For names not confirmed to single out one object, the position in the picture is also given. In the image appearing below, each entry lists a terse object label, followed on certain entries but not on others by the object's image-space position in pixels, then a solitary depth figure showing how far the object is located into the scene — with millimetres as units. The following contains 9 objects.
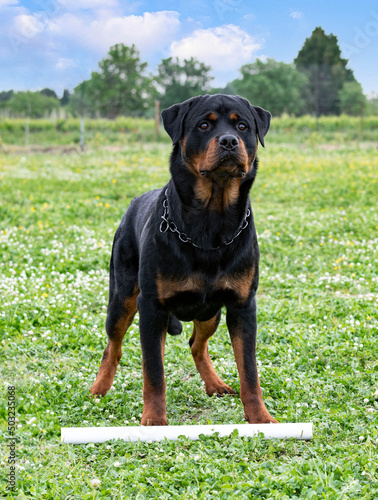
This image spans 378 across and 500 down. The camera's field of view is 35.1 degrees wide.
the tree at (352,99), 26016
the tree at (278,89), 25953
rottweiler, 3764
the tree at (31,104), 28250
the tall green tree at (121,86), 28638
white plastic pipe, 3598
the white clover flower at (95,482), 3199
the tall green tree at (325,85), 25641
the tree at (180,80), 27234
